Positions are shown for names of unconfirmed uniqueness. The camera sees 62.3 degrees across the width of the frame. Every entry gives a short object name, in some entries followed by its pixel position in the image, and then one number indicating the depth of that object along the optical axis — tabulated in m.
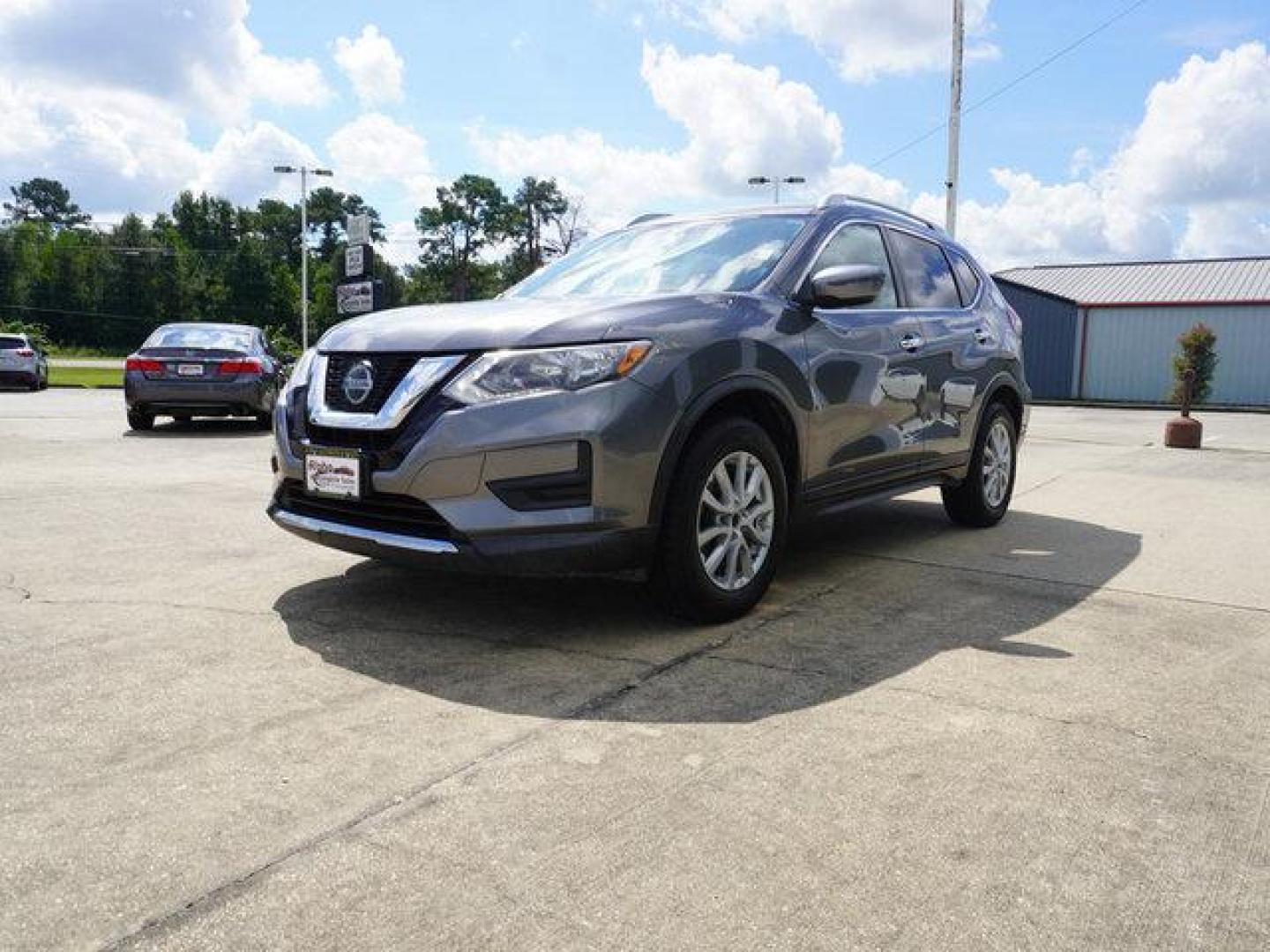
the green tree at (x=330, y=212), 104.94
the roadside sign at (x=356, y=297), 17.78
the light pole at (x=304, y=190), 44.25
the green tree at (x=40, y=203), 135.12
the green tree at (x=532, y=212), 97.84
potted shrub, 33.31
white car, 22.50
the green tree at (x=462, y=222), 97.69
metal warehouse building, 35.53
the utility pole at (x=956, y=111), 21.30
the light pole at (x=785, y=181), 40.22
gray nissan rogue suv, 3.52
